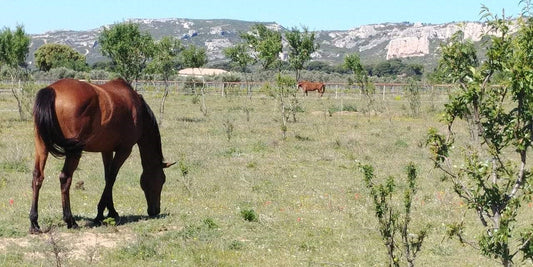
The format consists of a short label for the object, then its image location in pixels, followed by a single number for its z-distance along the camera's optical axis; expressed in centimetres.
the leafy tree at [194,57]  6144
